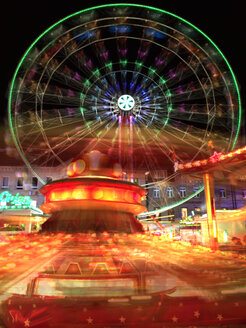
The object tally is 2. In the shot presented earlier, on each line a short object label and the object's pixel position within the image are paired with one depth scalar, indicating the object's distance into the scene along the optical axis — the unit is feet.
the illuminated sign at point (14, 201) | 118.62
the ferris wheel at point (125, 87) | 59.21
